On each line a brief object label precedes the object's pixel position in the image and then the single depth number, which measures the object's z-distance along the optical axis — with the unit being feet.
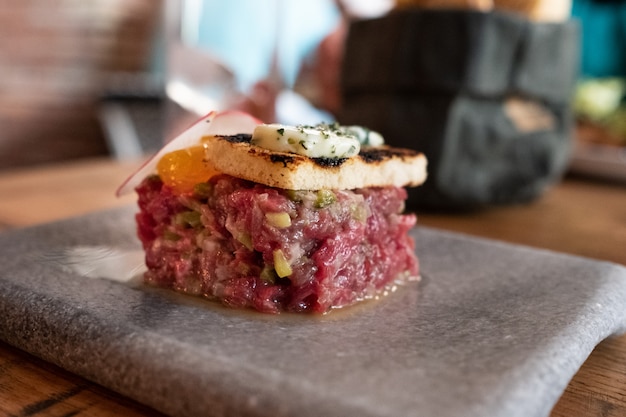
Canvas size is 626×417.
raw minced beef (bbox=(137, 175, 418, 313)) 0.58
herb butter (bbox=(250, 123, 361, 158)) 0.57
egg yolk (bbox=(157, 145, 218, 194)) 0.64
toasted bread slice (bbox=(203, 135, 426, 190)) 0.55
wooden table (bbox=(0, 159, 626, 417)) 0.47
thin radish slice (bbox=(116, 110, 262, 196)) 0.66
